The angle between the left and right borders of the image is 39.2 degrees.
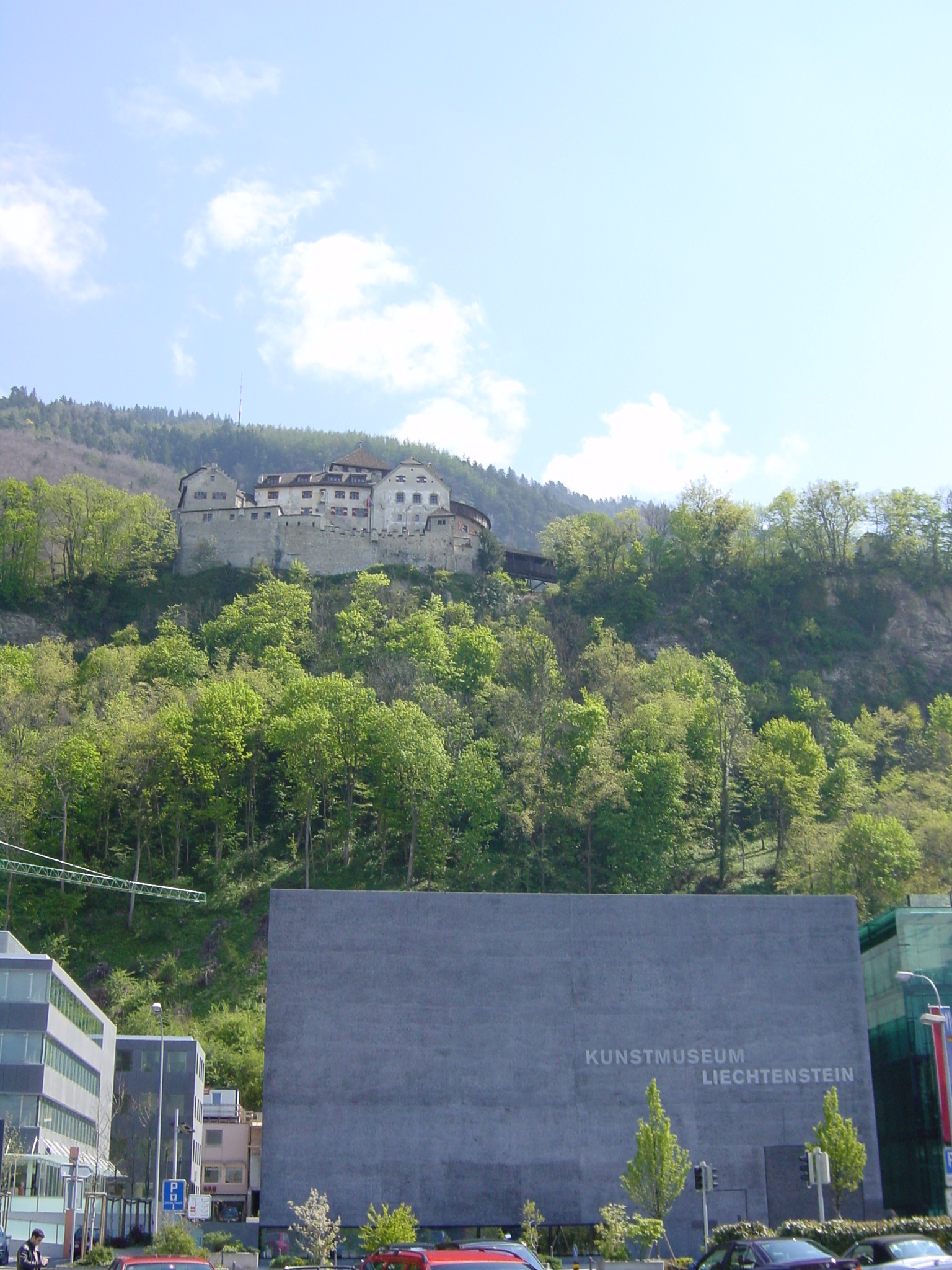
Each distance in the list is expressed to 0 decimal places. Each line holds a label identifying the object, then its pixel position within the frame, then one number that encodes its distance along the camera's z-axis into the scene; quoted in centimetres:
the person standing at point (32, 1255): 2942
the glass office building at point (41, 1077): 4703
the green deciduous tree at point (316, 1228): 3709
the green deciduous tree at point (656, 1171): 3831
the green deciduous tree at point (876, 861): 7119
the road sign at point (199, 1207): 3290
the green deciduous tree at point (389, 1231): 3419
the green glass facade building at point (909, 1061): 4506
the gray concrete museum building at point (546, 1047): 4316
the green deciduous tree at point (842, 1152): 3816
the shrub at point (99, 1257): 3922
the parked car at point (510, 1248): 2400
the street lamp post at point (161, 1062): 4710
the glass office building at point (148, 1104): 6381
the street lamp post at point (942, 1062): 3959
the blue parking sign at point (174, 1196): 3162
